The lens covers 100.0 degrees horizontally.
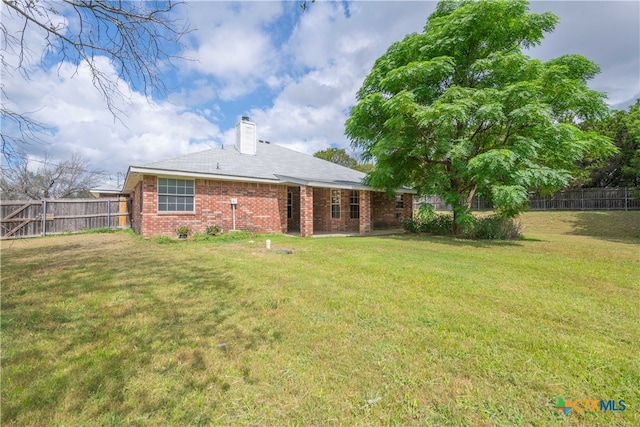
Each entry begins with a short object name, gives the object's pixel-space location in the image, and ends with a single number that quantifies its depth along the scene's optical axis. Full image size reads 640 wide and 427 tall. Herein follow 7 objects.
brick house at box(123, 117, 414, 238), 10.60
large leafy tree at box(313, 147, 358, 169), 38.81
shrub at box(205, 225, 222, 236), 11.25
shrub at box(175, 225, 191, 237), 10.58
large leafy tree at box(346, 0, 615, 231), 9.28
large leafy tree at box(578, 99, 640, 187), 19.16
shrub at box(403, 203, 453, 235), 13.38
